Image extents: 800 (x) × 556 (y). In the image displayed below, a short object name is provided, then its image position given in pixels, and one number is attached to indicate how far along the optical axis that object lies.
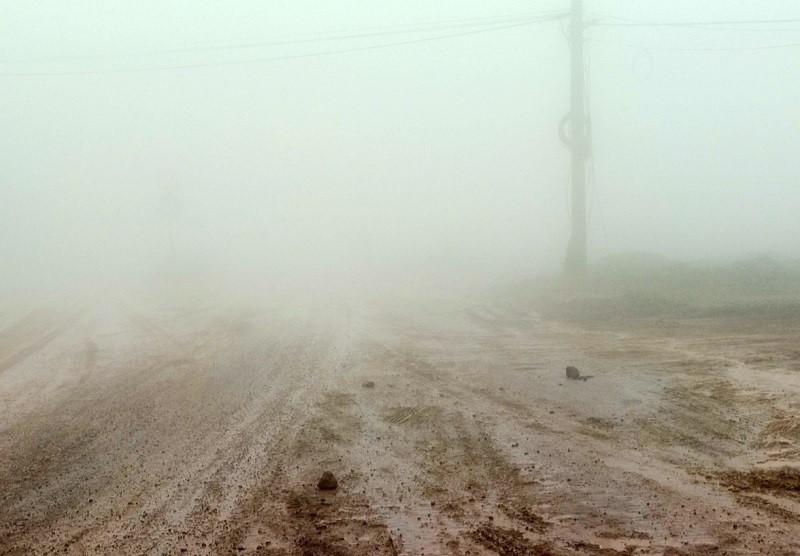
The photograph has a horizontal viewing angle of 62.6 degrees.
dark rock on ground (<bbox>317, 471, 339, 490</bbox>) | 5.66
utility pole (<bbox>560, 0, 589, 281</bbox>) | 21.30
